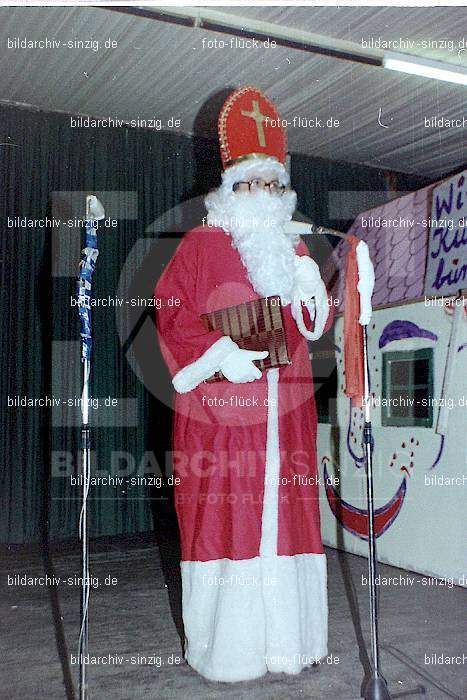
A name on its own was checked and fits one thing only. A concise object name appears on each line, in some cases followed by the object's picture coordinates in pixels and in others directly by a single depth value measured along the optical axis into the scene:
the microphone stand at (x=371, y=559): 1.90
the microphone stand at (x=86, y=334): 1.85
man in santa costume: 2.25
